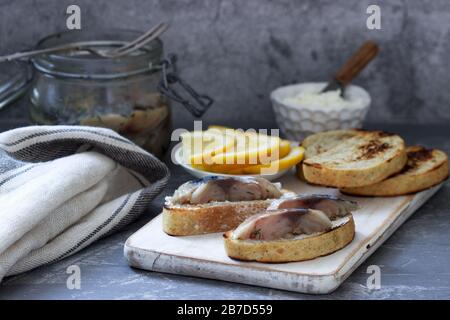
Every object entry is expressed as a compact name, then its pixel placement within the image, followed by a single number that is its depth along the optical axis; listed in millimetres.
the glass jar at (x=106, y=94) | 1050
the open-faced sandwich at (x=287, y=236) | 862
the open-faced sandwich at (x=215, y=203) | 913
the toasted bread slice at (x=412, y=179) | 990
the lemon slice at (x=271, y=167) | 1019
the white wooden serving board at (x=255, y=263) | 851
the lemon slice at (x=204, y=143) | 1037
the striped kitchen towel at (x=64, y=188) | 888
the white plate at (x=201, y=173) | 1020
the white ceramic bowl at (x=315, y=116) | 1142
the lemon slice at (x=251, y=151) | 1017
